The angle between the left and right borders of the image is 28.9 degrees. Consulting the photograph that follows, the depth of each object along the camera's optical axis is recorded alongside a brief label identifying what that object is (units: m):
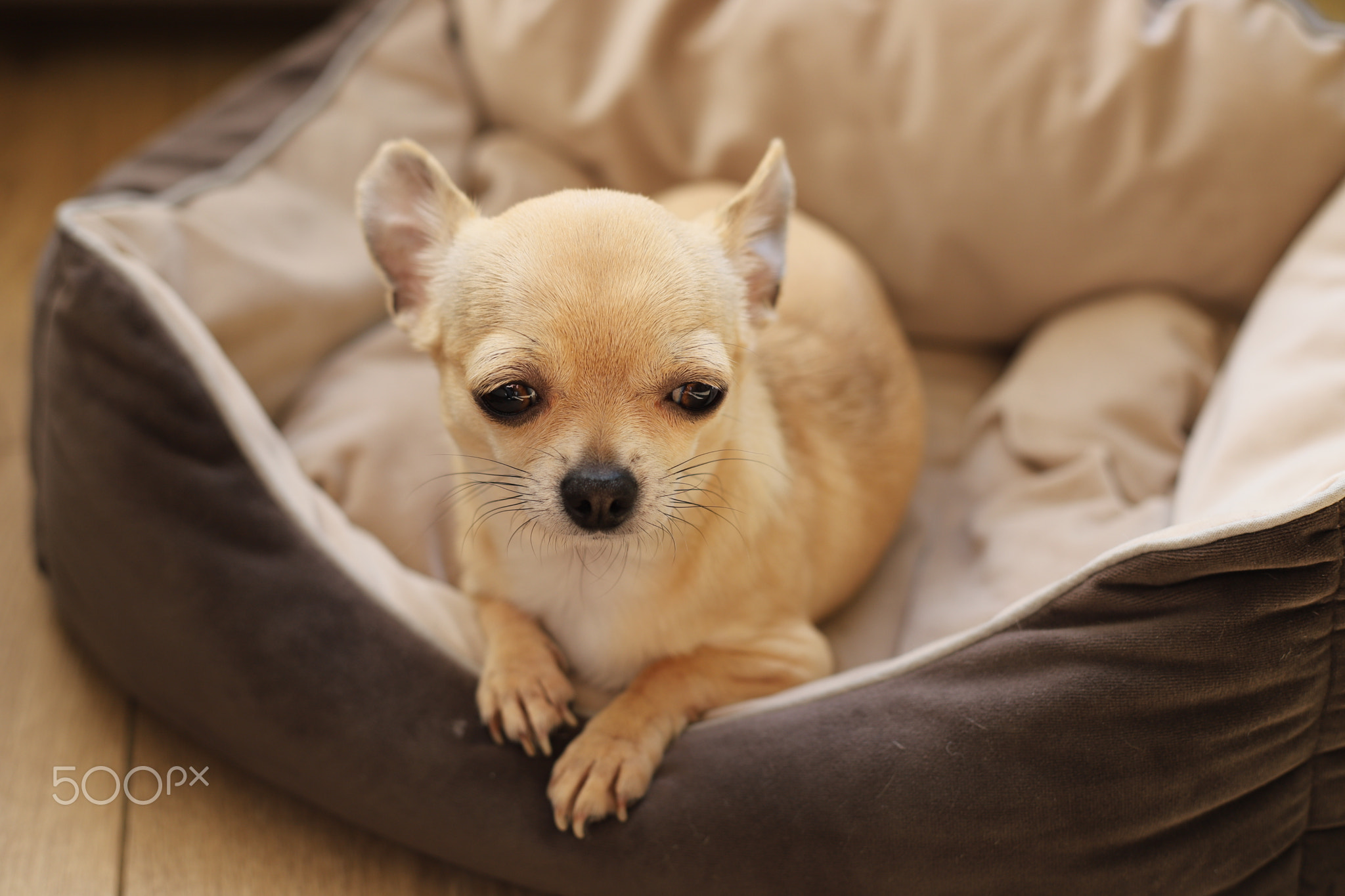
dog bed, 0.64
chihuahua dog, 0.62
